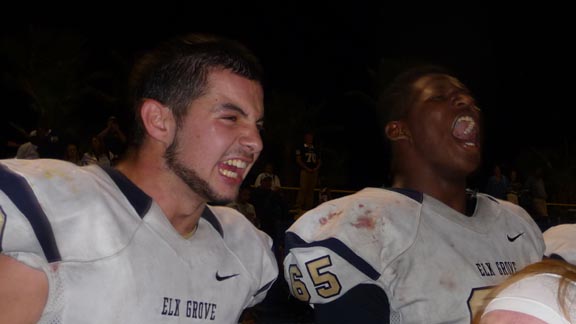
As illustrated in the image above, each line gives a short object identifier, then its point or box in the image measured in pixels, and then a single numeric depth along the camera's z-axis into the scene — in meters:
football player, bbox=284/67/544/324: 2.47
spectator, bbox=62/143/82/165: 9.30
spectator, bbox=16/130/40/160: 8.85
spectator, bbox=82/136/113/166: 8.39
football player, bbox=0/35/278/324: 1.87
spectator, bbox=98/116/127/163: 7.99
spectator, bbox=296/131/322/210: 12.16
